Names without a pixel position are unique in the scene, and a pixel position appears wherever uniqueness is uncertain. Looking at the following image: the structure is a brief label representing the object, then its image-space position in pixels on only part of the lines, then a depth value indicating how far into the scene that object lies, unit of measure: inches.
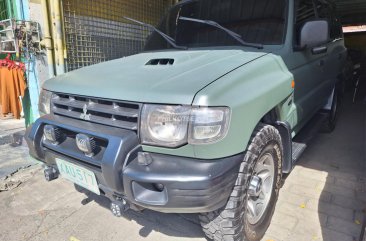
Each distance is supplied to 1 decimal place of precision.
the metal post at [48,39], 132.3
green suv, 61.9
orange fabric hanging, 159.8
